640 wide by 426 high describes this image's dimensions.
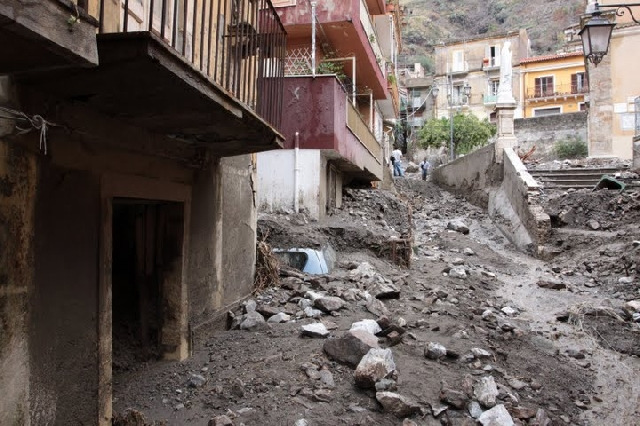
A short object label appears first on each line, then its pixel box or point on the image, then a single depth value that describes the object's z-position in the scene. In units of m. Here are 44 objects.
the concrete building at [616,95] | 23.78
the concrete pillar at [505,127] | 17.09
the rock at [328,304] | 6.16
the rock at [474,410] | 4.19
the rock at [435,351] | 5.16
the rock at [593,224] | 12.50
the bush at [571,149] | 30.84
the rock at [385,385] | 4.21
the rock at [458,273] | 9.91
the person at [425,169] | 29.31
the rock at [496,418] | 4.04
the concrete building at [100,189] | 2.54
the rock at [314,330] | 5.30
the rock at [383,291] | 7.48
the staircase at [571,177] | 15.43
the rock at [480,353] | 5.40
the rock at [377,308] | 6.39
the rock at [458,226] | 15.59
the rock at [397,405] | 3.96
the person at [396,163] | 27.53
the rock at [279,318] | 5.82
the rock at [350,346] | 4.66
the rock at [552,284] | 9.90
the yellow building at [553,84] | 40.91
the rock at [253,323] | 5.63
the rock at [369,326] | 5.38
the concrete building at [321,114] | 10.55
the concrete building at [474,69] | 46.72
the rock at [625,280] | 9.62
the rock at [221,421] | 3.63
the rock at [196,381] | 4.39
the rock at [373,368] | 4.24
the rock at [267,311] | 6.00
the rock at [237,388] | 4.18
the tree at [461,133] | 34.34
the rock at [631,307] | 8.06
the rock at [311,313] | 6.00
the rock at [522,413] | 4.31
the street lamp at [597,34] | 6.88
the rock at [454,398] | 4.23
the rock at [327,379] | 4.32
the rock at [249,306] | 6.00
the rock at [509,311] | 8.09
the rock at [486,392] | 4.36
